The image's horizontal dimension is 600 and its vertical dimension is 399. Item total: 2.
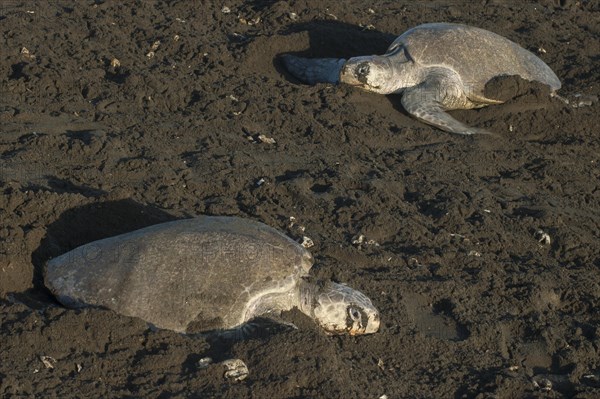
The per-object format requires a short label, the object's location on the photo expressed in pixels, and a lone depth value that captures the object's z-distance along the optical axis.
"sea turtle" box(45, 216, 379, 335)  8.94
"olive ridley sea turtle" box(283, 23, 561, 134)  16.50
